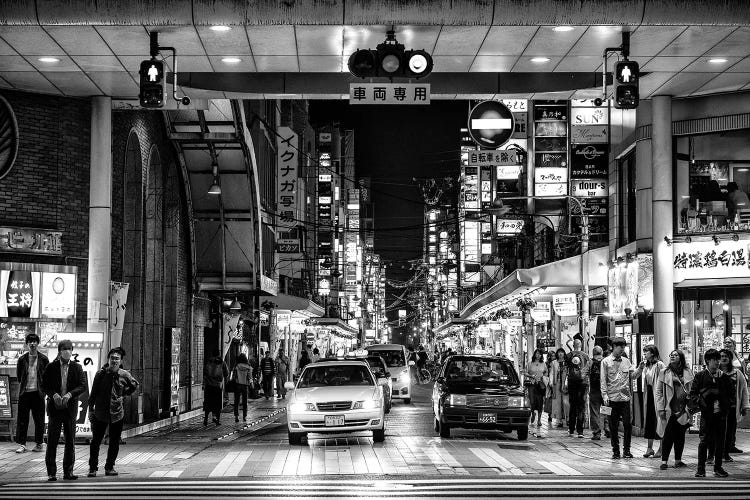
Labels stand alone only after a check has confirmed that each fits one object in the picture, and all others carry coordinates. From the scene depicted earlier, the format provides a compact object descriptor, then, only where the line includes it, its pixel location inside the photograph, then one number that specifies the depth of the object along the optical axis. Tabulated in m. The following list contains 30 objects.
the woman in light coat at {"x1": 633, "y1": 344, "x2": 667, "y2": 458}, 18.36
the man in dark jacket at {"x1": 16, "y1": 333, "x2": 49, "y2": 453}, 20.03
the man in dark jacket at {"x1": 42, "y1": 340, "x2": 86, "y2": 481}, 15.99
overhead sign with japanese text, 18.41
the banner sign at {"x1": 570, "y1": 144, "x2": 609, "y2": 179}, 30.12
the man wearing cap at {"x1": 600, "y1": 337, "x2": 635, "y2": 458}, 19.06
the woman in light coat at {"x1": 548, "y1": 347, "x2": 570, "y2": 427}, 26.59
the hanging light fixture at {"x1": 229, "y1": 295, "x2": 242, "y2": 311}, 36.41
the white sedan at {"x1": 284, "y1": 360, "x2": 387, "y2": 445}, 21.11
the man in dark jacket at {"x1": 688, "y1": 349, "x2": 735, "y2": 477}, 16.17
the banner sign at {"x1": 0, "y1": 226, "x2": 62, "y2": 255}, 22.25
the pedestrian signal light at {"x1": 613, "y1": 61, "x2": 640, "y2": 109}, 17.28
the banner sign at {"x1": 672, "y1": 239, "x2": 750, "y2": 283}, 24.06
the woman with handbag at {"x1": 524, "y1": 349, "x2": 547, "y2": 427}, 27.53
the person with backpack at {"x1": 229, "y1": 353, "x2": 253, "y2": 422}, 29.73
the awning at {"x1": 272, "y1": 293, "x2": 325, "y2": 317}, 46.28
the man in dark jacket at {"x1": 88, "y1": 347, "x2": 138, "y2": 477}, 16.30
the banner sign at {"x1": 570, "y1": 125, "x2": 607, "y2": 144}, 29.66
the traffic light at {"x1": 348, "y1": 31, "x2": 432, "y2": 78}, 17.22
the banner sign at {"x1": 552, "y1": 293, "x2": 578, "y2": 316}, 32.25
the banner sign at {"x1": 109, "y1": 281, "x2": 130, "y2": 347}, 23.80
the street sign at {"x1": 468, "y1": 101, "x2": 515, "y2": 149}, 20.80
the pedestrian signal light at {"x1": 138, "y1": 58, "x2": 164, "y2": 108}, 17.30
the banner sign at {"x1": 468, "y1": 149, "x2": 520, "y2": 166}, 28.34
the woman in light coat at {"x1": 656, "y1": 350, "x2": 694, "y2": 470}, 16.91
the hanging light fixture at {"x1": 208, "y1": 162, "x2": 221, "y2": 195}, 30.59
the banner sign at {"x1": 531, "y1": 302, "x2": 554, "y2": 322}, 39.62
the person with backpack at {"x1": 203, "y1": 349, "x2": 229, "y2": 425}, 27.98
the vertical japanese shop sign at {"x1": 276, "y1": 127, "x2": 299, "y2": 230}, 43.34
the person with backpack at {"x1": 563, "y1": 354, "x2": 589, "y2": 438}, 23.69
